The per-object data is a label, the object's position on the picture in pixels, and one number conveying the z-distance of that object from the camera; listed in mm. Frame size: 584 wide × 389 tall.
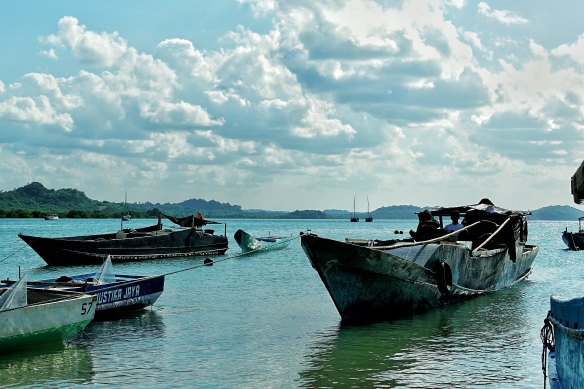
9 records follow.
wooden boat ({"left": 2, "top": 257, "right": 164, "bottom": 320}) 20703
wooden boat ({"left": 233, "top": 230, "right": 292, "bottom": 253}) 59688
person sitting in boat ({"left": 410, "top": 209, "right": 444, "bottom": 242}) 24844
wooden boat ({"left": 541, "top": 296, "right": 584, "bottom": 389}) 8820
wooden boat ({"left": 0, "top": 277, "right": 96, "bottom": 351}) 15539
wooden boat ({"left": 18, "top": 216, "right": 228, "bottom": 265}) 45469
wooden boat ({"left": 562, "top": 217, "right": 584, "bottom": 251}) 68625
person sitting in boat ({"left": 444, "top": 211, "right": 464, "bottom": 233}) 27691
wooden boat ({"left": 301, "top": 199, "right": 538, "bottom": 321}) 20219
